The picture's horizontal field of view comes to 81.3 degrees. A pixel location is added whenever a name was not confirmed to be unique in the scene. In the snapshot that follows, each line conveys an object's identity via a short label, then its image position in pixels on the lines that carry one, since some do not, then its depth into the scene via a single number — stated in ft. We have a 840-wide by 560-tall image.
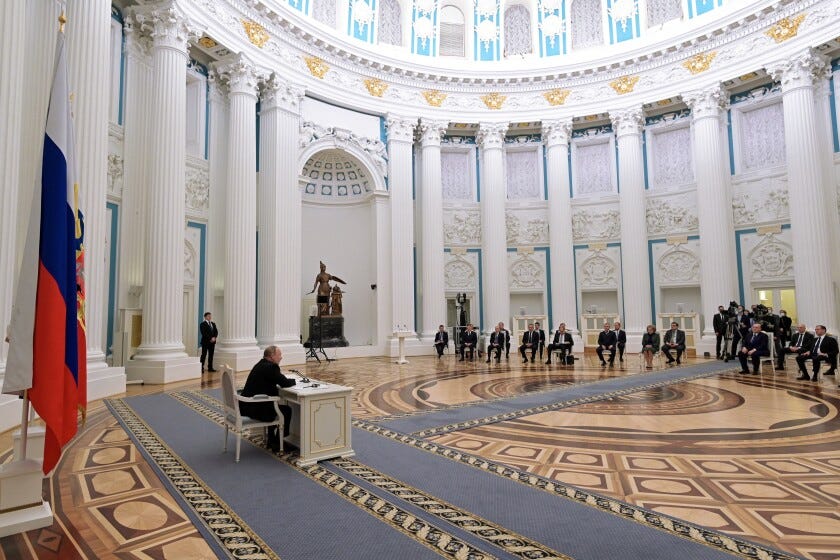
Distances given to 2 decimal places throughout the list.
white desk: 13.80
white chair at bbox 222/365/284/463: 14.32
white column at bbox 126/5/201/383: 30.40
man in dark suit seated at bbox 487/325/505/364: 42.70
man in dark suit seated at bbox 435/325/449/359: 47.78
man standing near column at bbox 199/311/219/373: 35.01
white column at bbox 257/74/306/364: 41.39
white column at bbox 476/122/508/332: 55.21
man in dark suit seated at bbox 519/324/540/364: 42.55
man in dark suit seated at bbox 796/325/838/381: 28.58
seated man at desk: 15.02
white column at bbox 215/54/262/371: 37.91
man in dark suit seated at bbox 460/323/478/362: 45.37
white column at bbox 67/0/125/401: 23.20
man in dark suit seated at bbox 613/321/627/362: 39.88
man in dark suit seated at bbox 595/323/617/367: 39.22
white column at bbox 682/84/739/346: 47.39
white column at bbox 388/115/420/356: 51.01
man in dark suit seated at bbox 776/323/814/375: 30.60
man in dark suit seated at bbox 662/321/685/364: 38.70
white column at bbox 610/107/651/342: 51.98
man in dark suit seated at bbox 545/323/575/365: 40.47
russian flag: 9.44
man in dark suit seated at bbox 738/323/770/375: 32.09
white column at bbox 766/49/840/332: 41.24
